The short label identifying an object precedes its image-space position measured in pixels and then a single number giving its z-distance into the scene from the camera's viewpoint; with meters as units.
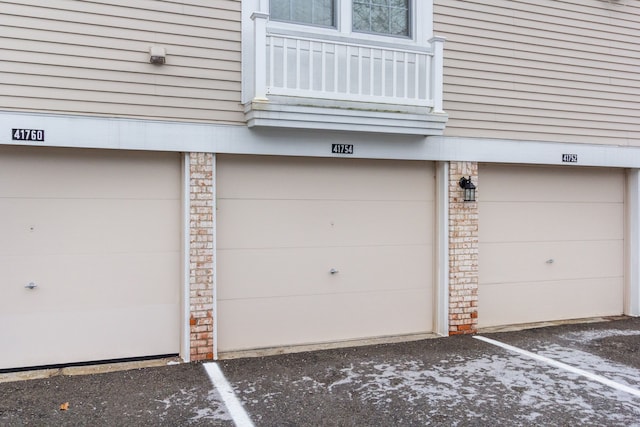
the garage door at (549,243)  7.00
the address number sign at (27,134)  4.88
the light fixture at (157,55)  5.23
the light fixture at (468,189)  6.55
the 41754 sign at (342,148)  6.04
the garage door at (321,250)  5.86
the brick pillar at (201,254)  5.51
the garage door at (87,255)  5.11
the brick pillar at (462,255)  6.61
